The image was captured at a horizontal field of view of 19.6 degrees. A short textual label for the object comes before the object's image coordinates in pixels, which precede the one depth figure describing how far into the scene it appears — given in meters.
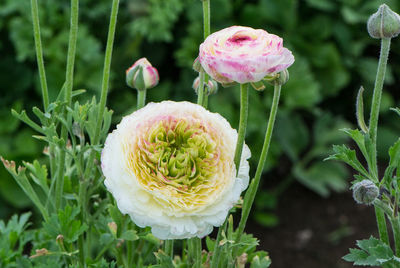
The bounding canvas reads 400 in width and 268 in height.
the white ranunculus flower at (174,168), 0.77
